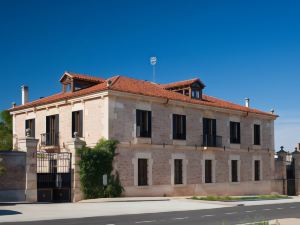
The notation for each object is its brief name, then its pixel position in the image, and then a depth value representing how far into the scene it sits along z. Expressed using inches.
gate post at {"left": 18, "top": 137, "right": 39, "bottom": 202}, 994.1
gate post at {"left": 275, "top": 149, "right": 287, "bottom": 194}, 1712.6
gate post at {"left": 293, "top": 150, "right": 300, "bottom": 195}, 1721.2
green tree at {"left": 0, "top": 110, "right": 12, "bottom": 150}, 1668.9
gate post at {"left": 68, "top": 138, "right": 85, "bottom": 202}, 1082.7
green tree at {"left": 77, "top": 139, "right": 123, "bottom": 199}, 1096.8
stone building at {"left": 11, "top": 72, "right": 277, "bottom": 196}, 1203.2
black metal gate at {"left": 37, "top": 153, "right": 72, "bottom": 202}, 1077.1
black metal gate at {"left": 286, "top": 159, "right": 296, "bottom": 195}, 1729.8
